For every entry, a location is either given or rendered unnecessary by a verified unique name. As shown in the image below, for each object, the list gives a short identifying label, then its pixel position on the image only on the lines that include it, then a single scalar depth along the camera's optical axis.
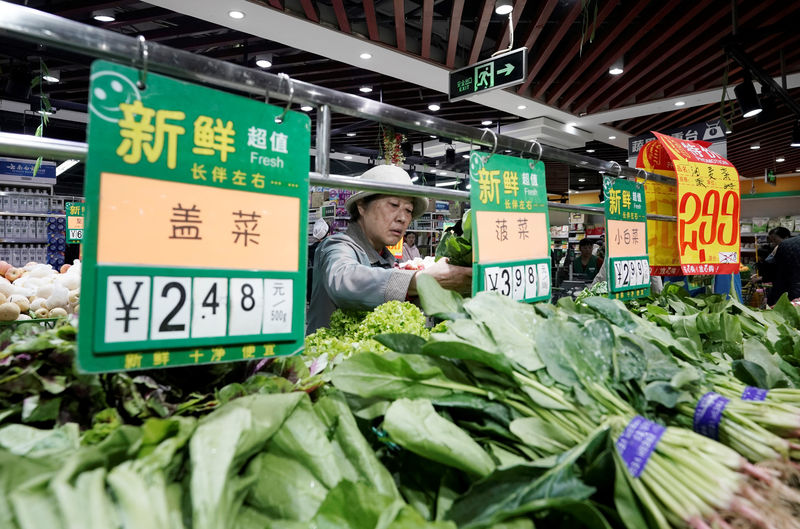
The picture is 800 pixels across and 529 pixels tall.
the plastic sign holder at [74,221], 6.30
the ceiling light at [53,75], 6.39
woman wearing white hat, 1.58
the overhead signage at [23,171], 9.10
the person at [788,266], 4.49
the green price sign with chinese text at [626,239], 1.70
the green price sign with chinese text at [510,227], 1.18
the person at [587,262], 7.63
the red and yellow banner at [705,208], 2.03
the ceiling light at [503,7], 4.08
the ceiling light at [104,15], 5.18
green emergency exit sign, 3.79
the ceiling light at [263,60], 5.93
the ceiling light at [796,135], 6.03
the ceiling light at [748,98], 4.55
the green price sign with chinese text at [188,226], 0.65
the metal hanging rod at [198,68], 0.64
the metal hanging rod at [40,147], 0.70
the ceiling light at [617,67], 5.75
